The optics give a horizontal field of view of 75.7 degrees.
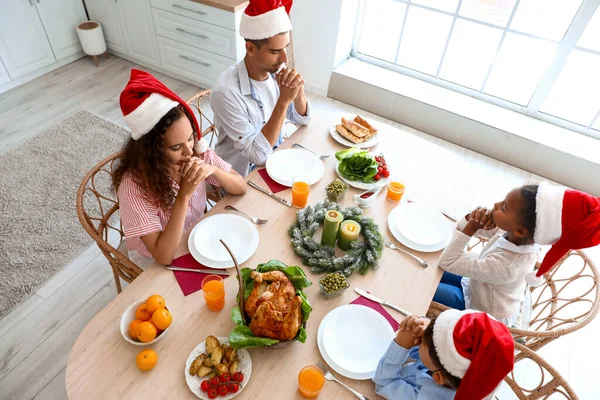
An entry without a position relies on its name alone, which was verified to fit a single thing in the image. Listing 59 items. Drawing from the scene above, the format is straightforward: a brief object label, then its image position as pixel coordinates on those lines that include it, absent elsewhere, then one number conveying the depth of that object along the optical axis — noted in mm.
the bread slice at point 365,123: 1955
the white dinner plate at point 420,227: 1485
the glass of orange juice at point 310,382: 1041
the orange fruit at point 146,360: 1063
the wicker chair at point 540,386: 1143
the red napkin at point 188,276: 1278
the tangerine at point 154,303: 1145
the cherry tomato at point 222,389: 1032
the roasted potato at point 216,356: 1071
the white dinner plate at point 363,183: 1685
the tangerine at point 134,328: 1103
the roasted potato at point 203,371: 1057
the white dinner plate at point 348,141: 1890
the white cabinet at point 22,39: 3293
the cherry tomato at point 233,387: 1039
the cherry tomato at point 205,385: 1030
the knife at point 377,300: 1271
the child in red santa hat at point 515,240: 1232
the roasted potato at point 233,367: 1071
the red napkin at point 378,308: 1245
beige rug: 2258
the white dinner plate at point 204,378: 1038
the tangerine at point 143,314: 1138
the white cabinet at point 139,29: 3525
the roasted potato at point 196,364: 1063
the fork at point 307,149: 1828
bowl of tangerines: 1101
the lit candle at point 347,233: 1409
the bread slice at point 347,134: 1901
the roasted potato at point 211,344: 1090
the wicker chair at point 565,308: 1283
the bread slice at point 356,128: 1924
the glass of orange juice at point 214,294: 1195
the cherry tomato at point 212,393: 1021
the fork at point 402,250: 1427
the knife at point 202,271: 1323
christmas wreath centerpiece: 1360
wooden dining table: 1060
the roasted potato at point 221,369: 1059
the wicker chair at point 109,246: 1416
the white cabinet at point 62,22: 3531
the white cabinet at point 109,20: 3707
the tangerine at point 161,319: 1120
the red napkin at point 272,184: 1658
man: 1716
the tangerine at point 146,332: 1091
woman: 1270
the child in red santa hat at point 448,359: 917
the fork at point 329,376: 1070
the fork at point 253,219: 1500
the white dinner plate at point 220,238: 1358
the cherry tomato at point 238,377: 1062
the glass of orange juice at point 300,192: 1543
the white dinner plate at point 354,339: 1133
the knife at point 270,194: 1591
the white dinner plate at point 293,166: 1690
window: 2936
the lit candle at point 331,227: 1377
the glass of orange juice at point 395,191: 1634
